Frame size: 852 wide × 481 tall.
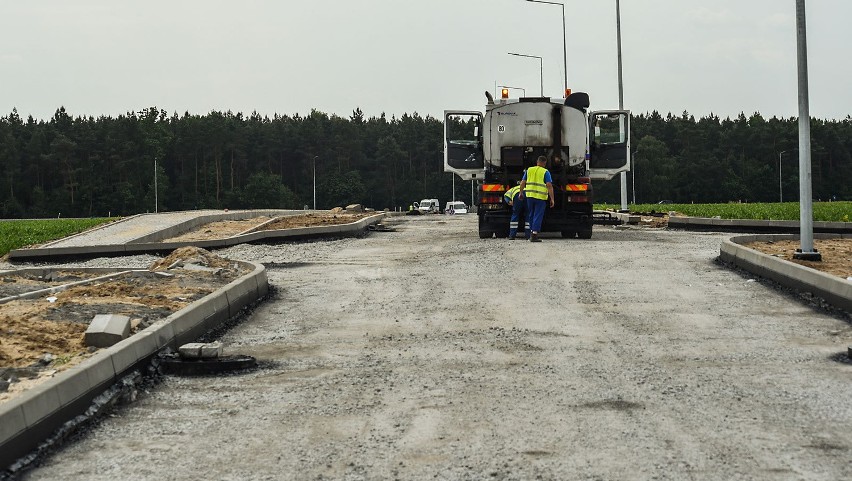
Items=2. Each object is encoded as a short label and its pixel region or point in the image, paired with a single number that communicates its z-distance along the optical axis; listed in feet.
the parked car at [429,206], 299.79
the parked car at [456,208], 288.71
